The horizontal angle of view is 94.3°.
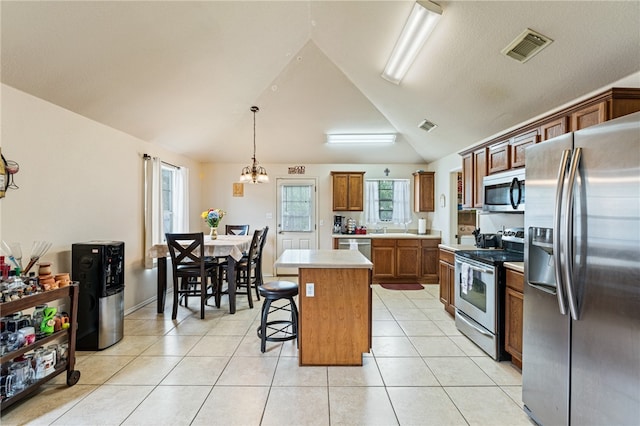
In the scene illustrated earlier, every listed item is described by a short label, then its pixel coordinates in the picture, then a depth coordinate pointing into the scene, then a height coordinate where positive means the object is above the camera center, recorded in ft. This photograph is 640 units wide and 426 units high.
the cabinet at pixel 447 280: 11.68 -2.74
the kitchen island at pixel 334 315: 8.29 -2.87
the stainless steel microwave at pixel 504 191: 9.27 +0.71
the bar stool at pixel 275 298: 8.98 -2.59
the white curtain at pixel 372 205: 19.89 +0.50
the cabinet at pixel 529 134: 6.74 +2.34
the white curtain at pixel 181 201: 16.82 +0.67
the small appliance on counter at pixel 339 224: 19.52 -0.77
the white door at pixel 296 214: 19.99 -0.10
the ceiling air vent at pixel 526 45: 7.07 +4.18
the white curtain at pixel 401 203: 19.81 +0.63
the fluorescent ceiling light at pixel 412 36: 7.18 +4.92
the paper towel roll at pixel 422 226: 19.10 -0.88
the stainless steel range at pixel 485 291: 8.55 -2.48
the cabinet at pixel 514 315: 7.78 -2.76
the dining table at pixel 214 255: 12.51 -1.95
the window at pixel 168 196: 16.17 +0.94
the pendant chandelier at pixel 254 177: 13.92 +1.68
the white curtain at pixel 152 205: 13.29 +0.36
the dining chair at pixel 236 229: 18.16 -1.02
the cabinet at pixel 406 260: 17.70 -2.85
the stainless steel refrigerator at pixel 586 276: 4.18 -1.04
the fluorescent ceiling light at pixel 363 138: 17.20 +4.37
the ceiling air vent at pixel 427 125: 13.72 +4.13
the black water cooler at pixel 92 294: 9.08 -2.52
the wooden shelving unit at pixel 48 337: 6.13 -2.95
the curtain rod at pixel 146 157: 13.30 +2.51
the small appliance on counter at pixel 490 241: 11.25 -1.09
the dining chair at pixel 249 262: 13.62 -2.42
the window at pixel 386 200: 19.86 +0.83
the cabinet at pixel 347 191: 19.04 +1.38
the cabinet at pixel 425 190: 18.72 +1.42
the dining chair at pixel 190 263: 11.78 -2.13
